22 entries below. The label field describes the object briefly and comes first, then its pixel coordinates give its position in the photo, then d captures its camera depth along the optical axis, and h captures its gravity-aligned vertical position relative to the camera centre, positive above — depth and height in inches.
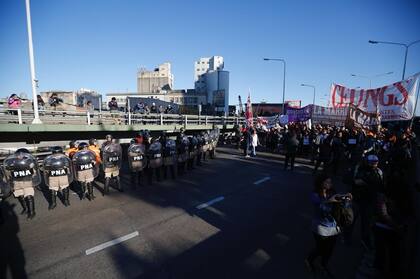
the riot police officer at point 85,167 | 259.6 -65.2
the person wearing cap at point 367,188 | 170.2 -52.5
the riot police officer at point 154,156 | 335.1 -67.0
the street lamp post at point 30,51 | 450.8 +90.2
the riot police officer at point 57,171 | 237.0 -63.8
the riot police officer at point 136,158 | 311.0 -65.2
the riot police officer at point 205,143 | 502.6 -72.4
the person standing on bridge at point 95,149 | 299.7 -54.7
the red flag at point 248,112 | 683.4 -11.7
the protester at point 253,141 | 577.2 -75.6
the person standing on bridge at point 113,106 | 735.1 -4.8
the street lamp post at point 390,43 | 720.8 +193.4
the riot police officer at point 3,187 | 202.4 -68.8
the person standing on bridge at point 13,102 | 462.6 +0.0
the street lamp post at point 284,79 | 1199.6 +136.2
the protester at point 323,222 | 134.6 -59.9
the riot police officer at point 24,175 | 215.6 -62.7
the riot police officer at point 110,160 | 287.4 -63.0
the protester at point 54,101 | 613.2 +4.3
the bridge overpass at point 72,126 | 415.8 -45.8
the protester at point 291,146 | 419.4 -61.8
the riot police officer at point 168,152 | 352.8 -65.2
